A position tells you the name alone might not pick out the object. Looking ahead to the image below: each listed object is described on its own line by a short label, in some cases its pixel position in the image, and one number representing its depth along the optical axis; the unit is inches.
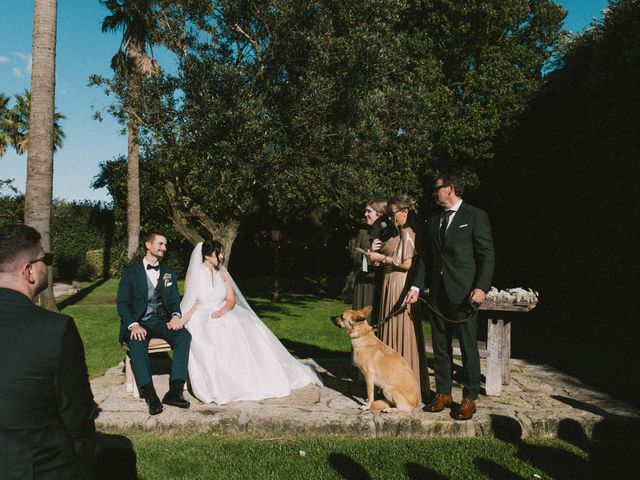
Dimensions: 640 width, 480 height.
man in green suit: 203.0
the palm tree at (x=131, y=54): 698.2
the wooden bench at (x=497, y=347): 233.1
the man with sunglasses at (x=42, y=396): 74.2
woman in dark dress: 244.8
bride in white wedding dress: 223.5
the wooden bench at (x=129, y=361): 226.8
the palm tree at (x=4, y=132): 1040.2
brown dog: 205.2
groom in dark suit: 214.2
